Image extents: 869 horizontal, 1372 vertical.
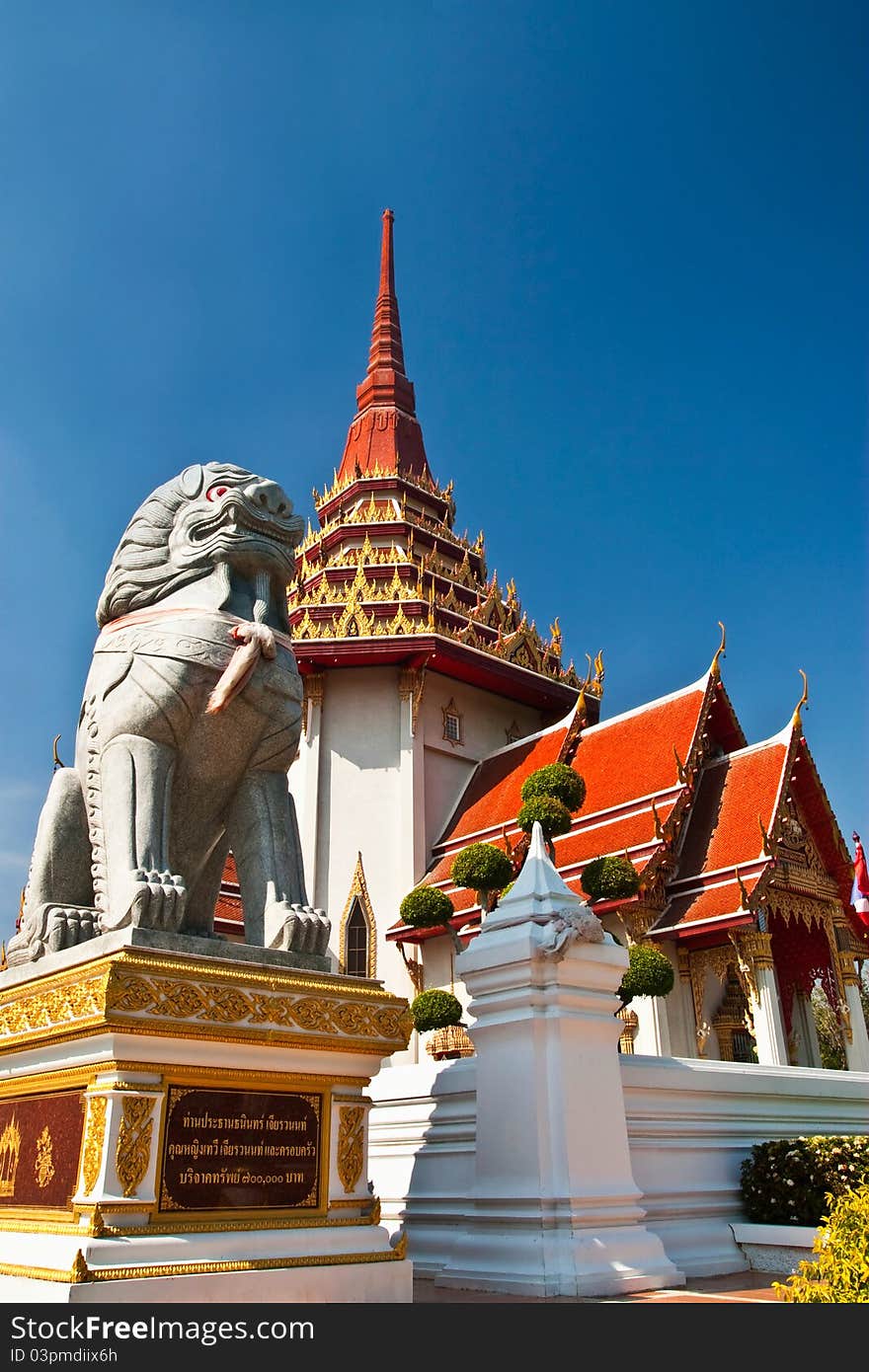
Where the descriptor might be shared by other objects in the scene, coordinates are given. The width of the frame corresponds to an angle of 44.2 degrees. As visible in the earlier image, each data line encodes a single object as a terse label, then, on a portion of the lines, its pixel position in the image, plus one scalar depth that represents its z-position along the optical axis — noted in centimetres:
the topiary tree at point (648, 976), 1065
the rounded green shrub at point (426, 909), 1327
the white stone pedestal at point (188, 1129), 305
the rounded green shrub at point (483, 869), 1243
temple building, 1324
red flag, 1449
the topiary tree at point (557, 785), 1301
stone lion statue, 373
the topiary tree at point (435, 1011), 1096
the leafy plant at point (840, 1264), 278
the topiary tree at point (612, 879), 1209
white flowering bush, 543
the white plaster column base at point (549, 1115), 439
